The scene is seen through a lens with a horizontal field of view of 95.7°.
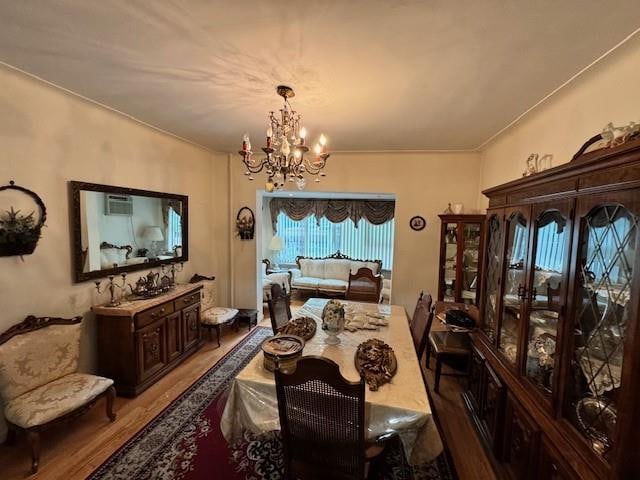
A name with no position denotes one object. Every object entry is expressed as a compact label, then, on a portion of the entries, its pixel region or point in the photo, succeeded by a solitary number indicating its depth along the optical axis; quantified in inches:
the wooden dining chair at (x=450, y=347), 110.1
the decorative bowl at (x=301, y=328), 88.1
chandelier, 79.6
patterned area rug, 73.5
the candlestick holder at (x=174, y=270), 141.4
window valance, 254.8
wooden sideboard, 103.7
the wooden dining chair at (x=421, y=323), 88.0
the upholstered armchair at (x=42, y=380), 74.0
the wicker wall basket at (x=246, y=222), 176.6
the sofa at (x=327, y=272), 235.3
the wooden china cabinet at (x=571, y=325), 41.7
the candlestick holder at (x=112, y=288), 107.4
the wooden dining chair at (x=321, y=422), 51.2
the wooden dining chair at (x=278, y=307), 100.3
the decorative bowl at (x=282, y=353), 68.4
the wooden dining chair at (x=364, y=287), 148.6
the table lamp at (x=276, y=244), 253.8
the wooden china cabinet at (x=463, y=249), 139.2
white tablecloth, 57.8
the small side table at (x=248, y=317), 170.9
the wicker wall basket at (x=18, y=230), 79.1
